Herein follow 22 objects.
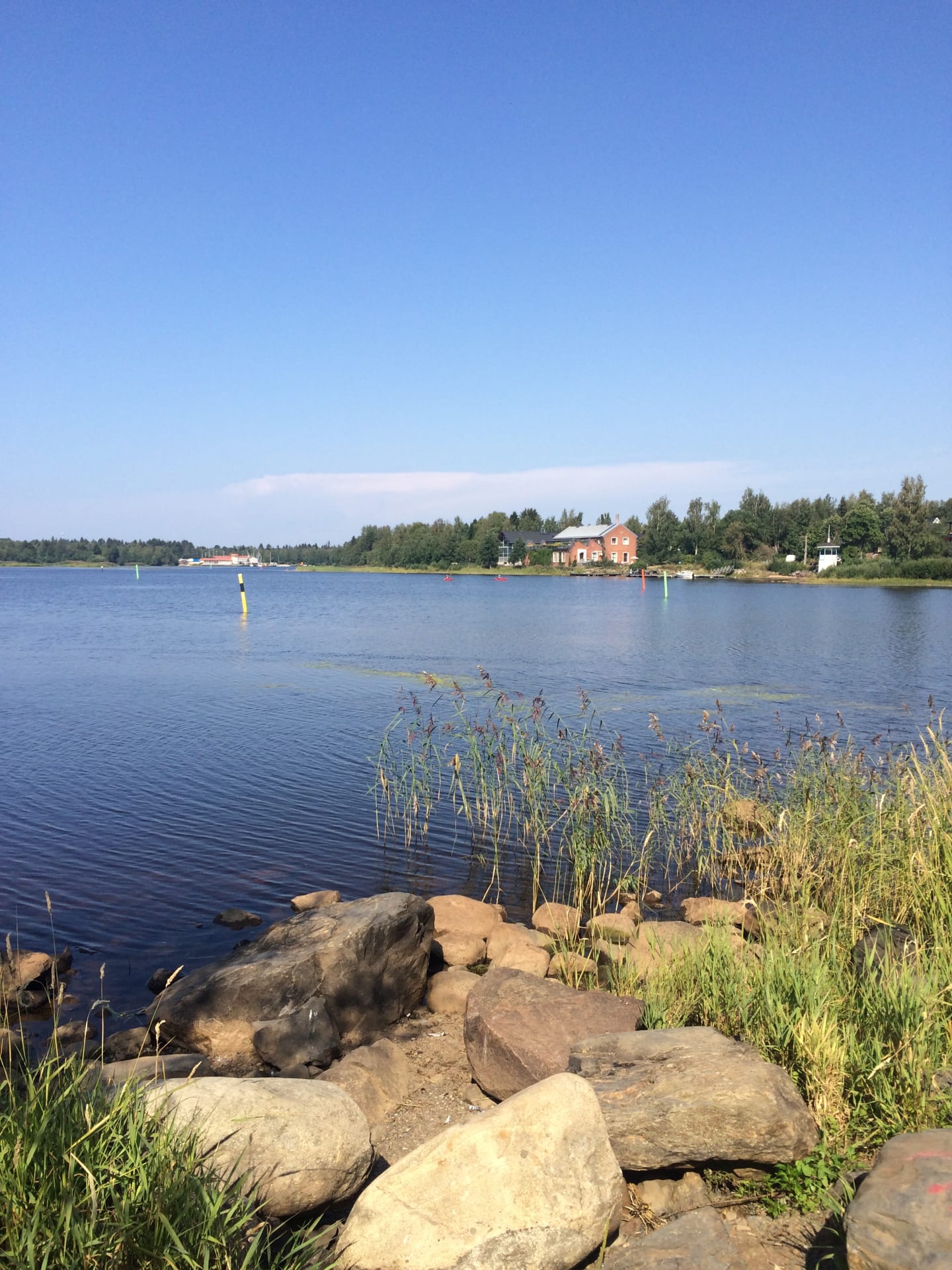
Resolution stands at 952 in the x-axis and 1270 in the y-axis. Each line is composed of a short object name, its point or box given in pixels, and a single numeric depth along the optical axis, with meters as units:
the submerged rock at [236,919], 11.84
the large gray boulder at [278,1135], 5.16
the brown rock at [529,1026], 7.25
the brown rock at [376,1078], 7.38
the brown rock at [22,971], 9.39
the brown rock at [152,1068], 6.69
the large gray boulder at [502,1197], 4.82
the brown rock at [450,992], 9.62
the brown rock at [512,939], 10.67
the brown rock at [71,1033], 8.82
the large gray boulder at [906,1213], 4.07
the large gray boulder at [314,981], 8.68
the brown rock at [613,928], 10.73
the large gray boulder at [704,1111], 5.41
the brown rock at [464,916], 11.30
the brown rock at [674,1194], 5.56
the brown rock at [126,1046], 8.36
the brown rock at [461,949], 10.83
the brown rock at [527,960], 9.98
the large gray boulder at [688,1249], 4.66
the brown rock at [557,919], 11.09
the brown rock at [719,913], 10.80
